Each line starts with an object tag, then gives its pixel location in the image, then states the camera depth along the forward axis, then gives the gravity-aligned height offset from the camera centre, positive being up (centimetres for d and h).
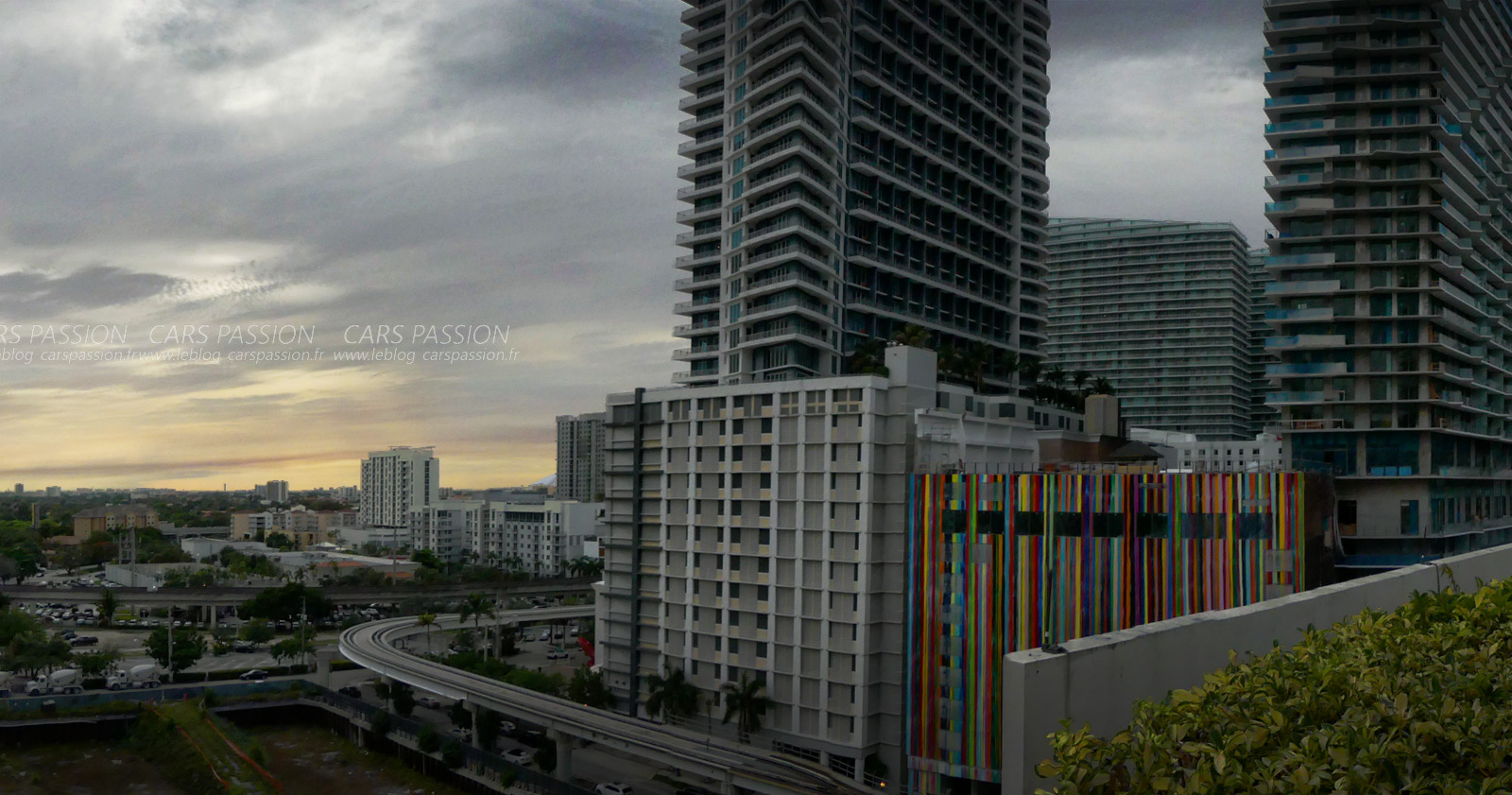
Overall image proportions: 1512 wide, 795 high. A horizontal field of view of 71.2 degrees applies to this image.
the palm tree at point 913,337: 9575 +998
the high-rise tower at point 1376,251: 9488 +1830
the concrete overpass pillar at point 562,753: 7506 -2219
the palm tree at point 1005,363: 13038 +1037
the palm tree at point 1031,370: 13438 +977
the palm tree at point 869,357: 10225 +870
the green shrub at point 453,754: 7956 -2359
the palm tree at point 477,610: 12325 -2083
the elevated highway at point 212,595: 15112 -2291
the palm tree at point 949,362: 11188 +883
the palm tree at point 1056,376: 13474 +904
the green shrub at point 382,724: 9075 -2439
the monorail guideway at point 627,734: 6438 -2003
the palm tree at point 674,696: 8044 -1930
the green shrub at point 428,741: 8256 -2348
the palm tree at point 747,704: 7556 -1871
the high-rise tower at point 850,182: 10950 +2995
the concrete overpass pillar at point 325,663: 10500 -2215
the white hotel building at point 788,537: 7350 -705
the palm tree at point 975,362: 11538 +918
